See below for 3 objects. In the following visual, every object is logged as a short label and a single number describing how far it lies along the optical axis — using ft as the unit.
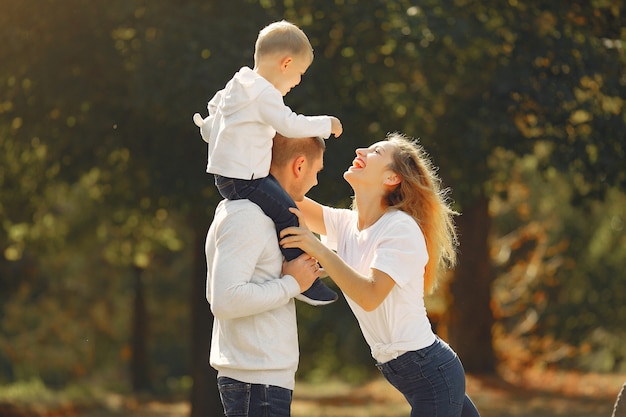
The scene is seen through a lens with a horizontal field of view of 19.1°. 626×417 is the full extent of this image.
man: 22.29
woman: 24.09
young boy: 23.65
